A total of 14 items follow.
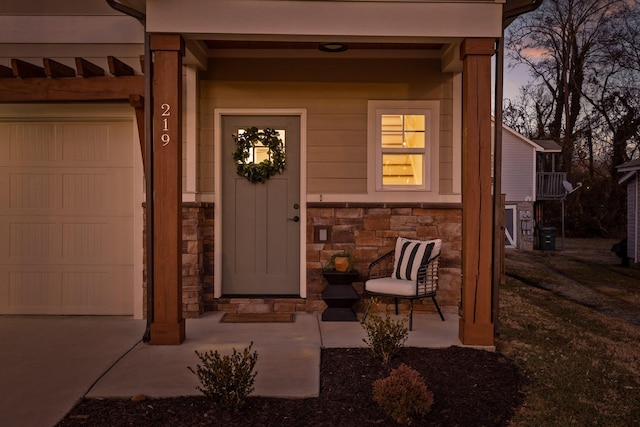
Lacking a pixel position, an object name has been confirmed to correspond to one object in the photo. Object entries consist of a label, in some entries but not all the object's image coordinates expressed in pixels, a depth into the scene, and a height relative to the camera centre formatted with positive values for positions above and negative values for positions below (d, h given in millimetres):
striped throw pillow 5867 -472
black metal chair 5715 -733
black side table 6117 -906
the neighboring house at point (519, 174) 21281 +1344
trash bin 19391 -863
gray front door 6578 -168
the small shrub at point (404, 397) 3447 -1092
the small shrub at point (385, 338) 4543 -978
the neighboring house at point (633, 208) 14109 +114
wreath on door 6504 +618
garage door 6320 -139
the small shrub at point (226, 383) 3469 -1026
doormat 6074 -1135
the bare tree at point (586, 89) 22438 +4962
